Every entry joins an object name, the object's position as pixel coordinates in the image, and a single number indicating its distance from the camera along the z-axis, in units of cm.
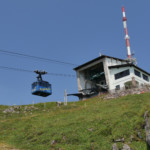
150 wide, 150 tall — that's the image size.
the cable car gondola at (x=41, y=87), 3822
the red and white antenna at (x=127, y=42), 7494
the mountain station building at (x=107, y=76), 5941
